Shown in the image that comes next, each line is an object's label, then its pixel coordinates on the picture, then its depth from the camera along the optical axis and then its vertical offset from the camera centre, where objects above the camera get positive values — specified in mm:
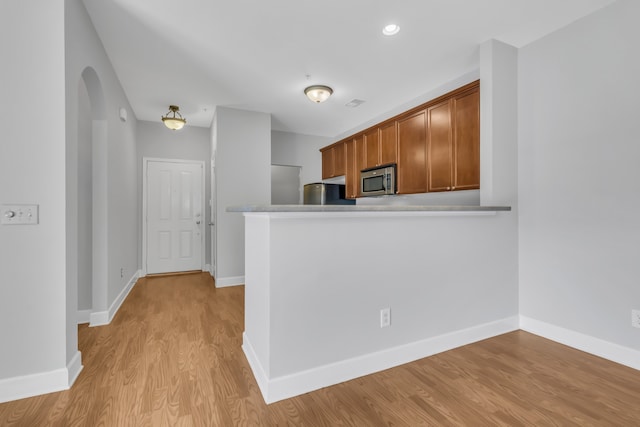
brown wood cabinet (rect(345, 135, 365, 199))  4766 +793
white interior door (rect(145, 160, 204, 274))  4992 -45
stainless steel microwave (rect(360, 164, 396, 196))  3967 +458
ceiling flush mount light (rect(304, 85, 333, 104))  3492 +1438
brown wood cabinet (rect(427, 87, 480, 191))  2848 +720
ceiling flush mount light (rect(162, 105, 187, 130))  4047 +1279
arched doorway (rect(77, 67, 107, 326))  2771 +56
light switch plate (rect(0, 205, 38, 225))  1674 +1
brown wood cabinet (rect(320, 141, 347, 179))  5203 +979
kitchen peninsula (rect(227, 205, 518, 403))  1664 -500
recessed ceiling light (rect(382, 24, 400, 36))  2412 +1518
